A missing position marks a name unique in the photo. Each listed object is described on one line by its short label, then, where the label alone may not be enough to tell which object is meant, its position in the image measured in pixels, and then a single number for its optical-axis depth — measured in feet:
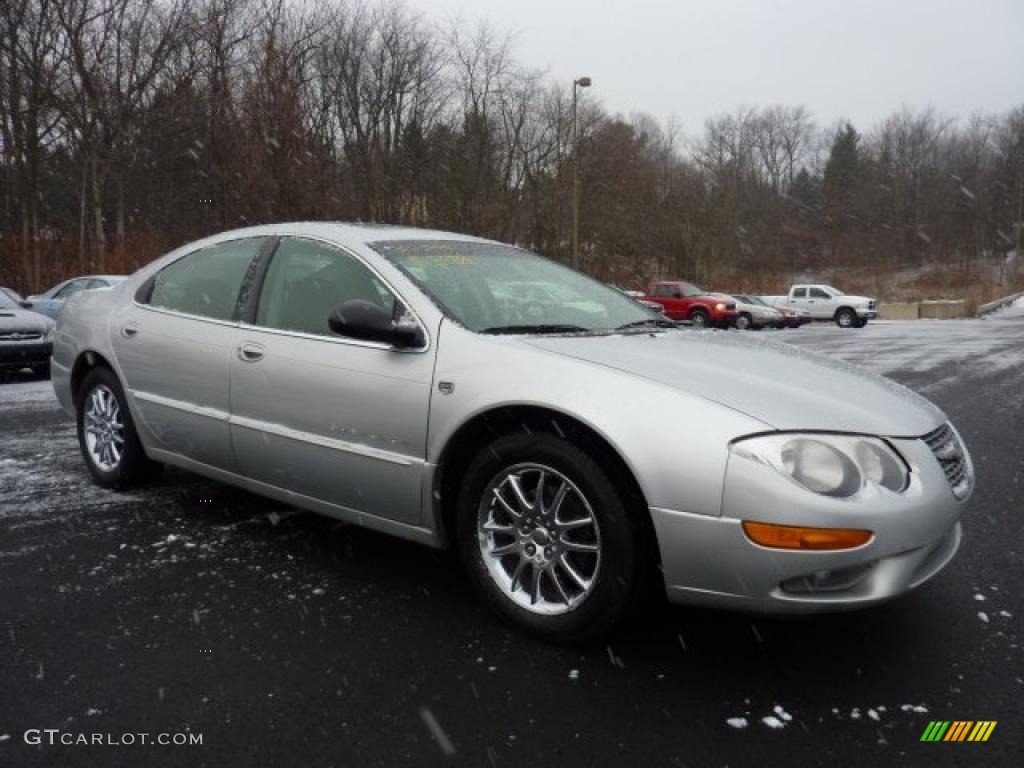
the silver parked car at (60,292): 46.62
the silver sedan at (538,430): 7.47
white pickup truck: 96.89
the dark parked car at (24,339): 31.71
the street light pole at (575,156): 87.02
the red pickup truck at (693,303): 89.04
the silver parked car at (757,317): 90.58
